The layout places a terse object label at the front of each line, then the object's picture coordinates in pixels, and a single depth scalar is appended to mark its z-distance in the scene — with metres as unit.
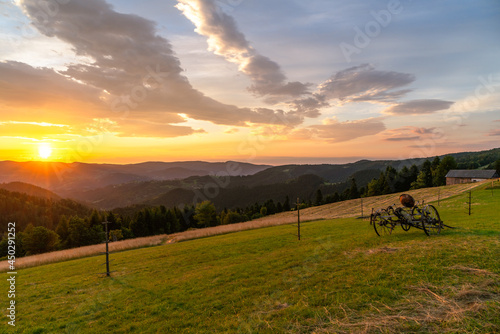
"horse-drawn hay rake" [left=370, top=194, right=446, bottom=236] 15.59
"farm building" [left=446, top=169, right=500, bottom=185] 83.81
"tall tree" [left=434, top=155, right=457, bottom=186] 98.00
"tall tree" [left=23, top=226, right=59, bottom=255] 58.75
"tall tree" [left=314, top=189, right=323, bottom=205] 124.68
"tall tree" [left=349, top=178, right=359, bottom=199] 110.73
